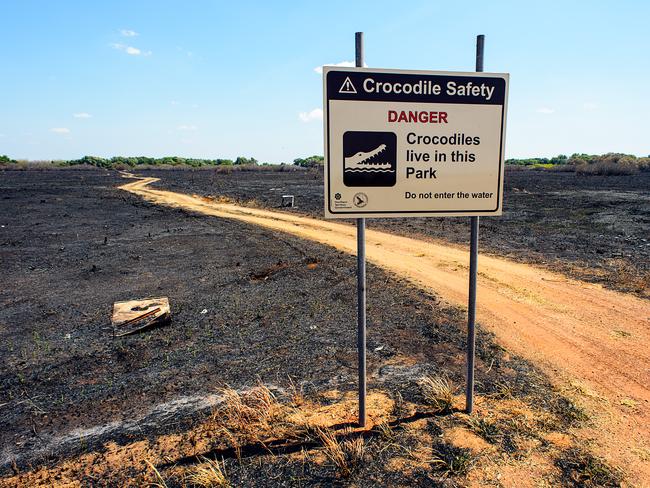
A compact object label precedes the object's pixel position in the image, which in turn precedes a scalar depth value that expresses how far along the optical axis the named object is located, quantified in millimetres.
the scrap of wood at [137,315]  6758
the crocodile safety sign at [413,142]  3180
